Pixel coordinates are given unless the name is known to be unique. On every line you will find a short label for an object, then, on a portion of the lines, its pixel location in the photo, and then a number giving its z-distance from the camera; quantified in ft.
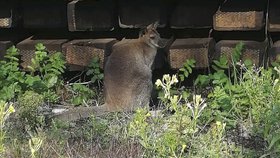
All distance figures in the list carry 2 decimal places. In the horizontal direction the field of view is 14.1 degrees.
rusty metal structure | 28.04
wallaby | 27.90
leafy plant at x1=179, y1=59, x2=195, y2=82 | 28.86
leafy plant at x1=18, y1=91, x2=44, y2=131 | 25.13
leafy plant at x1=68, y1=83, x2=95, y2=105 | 29.05
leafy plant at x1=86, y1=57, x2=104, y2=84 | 29.99
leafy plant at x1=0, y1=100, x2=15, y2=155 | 16.54
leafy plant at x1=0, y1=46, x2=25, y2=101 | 28.79
